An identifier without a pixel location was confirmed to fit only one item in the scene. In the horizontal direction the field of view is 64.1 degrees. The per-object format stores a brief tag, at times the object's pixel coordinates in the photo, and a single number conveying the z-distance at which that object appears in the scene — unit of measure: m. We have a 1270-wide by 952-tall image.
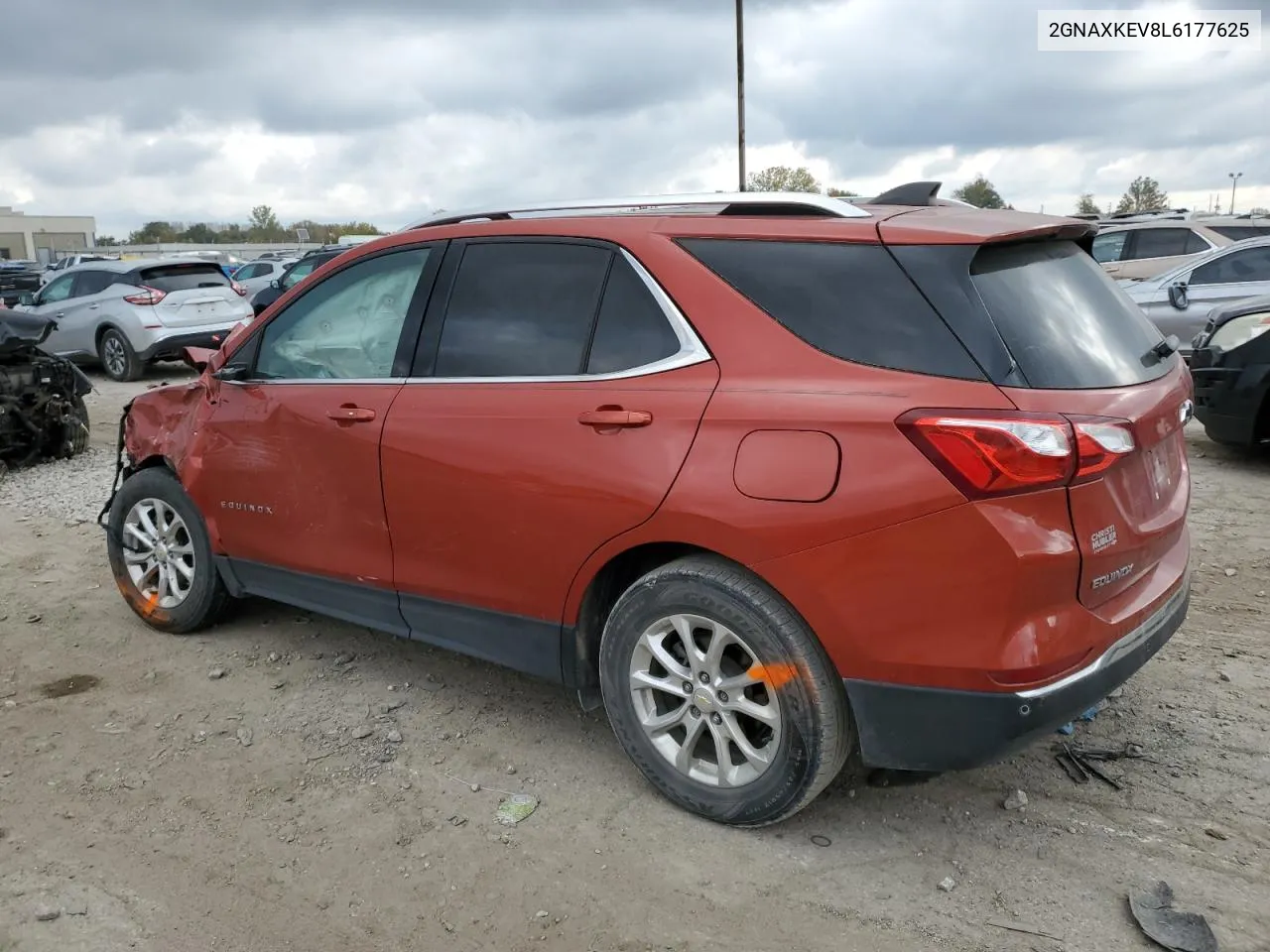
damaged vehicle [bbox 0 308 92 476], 8.20
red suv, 2.53
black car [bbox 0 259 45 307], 19.45
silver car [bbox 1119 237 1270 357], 9.84
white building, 83.06
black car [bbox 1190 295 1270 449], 7.02
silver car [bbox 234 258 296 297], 23.67
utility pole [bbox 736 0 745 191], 24.75
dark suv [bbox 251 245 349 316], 18.00
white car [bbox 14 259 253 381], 13.45
